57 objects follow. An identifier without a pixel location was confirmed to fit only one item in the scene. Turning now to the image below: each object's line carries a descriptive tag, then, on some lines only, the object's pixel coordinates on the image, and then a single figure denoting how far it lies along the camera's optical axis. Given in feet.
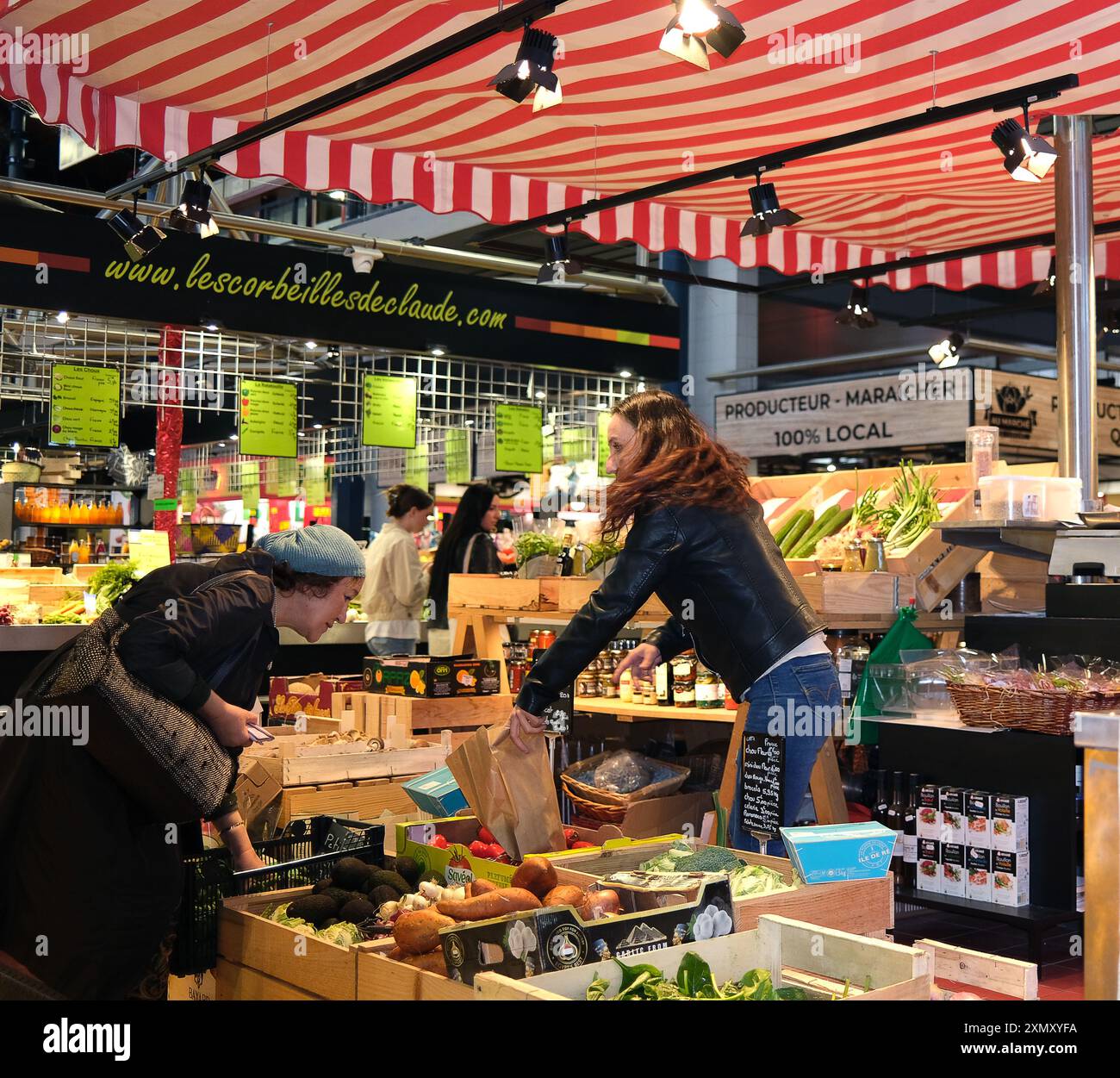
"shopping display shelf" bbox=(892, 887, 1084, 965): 13.12
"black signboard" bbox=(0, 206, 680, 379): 23.66
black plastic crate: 9.12
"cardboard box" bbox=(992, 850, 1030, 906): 13.65
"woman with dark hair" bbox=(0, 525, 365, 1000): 8.23
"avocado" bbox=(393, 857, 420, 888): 10.29
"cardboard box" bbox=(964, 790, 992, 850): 13.88
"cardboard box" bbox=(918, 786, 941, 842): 14.38
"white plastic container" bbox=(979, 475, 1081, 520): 15.34
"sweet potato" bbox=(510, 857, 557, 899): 9.30
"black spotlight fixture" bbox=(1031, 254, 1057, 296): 23.36
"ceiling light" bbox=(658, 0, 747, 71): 13.23
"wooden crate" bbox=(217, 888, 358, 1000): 8.18
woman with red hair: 10.50
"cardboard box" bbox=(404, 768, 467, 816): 12.54
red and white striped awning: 15.84
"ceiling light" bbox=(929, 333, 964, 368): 26.68
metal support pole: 17.31
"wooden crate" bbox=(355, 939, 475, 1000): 7.18
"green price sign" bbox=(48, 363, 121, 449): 25.98
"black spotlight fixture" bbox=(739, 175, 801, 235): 19.74
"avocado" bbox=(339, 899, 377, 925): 9.07
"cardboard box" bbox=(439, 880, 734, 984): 7.31
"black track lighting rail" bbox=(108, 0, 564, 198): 13.78
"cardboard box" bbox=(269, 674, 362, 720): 18.98
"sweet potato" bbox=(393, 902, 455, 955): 7.89
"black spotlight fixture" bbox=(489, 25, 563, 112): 14.46
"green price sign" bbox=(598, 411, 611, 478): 29.73
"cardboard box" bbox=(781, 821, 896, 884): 9.02
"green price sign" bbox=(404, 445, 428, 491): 45.56
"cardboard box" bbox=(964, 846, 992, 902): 13.84
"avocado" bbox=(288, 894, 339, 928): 8.95
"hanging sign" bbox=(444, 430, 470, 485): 39.99
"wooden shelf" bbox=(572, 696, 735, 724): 16.42
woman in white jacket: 24.75
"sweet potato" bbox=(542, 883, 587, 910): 8.84
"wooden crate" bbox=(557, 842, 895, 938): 8.79
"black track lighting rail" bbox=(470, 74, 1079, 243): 15.88
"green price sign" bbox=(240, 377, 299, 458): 28.40
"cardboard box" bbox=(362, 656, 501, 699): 16.97
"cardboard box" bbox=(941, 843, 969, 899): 14.03
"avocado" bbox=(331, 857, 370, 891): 9.68
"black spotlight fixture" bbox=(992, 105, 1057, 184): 16.52
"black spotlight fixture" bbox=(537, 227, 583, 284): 22.90
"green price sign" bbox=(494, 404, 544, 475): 31.19
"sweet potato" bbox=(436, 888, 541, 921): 8.48
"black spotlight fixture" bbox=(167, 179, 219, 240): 20.63
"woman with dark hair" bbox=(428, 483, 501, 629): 23.76
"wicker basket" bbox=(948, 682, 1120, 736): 13.17
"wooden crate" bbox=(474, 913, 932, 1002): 7.13
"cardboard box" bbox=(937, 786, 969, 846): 14.14
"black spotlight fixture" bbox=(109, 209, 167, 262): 21.71
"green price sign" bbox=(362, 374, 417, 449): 29.48
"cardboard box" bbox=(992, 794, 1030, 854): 13.66
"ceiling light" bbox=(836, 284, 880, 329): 25.67
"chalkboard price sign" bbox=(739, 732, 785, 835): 10.66
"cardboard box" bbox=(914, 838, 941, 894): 14.30
